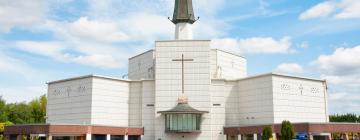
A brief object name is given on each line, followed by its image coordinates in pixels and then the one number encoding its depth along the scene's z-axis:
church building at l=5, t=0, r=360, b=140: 59.78
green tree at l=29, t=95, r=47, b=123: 93.62
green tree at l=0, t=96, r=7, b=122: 83.78
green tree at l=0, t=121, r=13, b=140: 74.04
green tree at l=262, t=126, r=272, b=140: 46.34
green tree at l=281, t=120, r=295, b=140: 43.72
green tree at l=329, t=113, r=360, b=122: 96.75
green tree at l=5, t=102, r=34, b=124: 89.75
